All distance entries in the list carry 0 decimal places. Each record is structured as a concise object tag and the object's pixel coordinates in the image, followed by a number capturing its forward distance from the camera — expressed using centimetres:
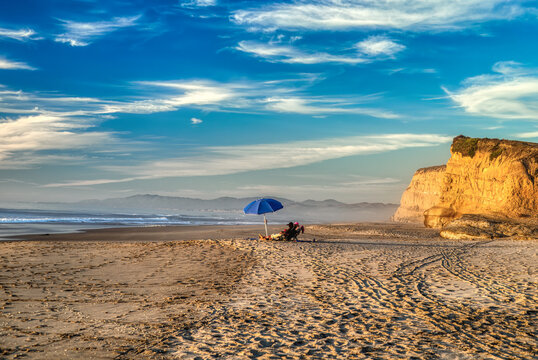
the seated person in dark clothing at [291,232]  2133
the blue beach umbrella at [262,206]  2114
